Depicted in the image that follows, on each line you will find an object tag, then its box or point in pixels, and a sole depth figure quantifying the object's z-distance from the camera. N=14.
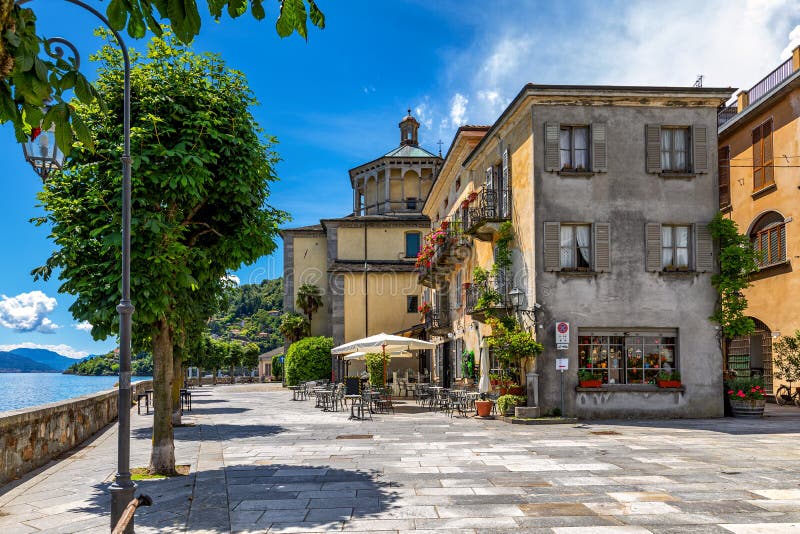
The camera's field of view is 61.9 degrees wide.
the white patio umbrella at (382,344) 24.69
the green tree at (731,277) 19.89
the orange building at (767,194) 24.44
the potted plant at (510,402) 19.62
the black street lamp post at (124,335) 6.74
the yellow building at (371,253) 44.28
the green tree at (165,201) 9.97
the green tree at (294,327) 48.91
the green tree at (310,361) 42.44
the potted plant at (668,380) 19.89
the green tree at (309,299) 49.88
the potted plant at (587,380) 19.64
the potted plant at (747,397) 19.91
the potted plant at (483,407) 20.61
